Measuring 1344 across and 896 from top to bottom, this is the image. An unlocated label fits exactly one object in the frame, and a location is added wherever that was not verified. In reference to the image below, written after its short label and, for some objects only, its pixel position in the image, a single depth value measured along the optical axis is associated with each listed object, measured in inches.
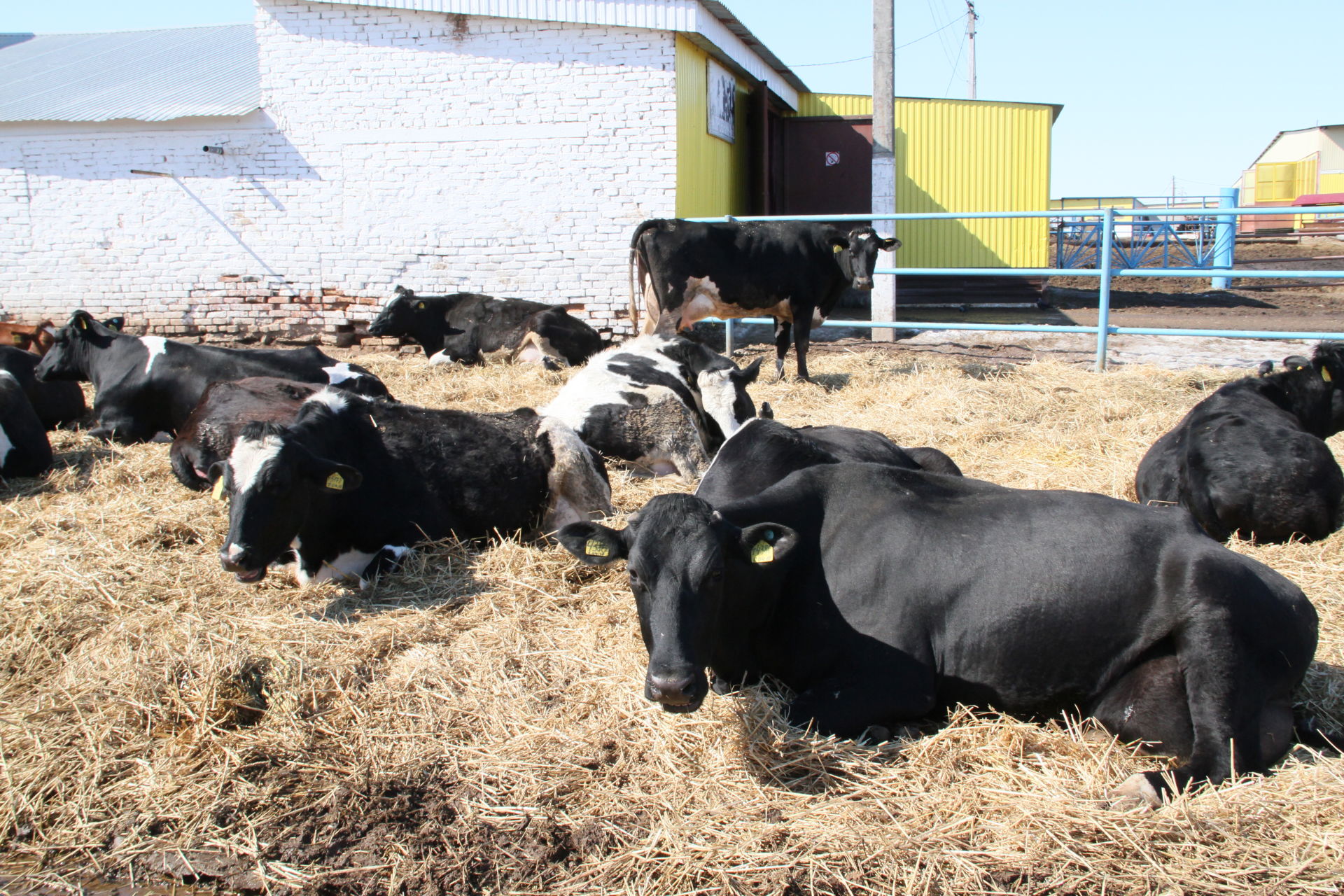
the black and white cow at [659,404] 281.6
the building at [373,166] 548.4
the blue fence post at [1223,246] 789.9
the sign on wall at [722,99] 619.2
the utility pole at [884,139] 543.5
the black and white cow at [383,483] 183.6
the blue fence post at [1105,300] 425.7
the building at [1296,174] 1619.1
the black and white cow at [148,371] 311.1
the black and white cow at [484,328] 484.7
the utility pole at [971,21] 1775.3
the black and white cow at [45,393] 324.2
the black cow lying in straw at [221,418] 245.8
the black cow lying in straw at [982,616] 124.6
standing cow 452.8
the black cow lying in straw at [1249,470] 207.2
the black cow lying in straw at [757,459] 181.6
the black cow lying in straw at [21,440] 269.0
